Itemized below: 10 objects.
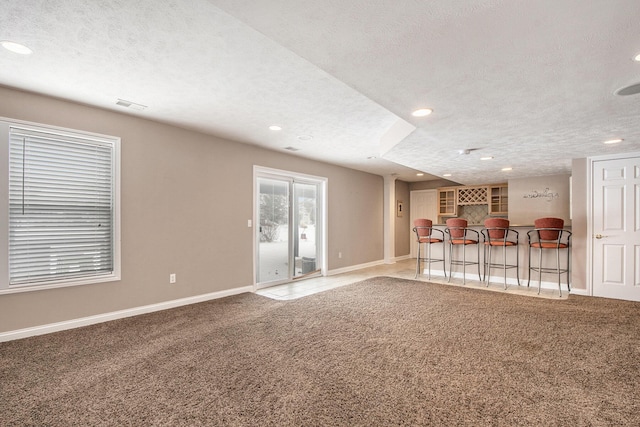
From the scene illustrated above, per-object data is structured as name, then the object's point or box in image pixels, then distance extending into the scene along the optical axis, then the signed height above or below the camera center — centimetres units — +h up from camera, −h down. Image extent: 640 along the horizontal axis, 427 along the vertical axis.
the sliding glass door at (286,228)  554 -25
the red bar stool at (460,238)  570 -41
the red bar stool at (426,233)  589 -33
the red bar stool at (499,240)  530 -42
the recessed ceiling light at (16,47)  228 +124
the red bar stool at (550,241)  485 -40
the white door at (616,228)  457 -18
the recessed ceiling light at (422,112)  296 +100
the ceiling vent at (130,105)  341 +123
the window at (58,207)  314 +9
